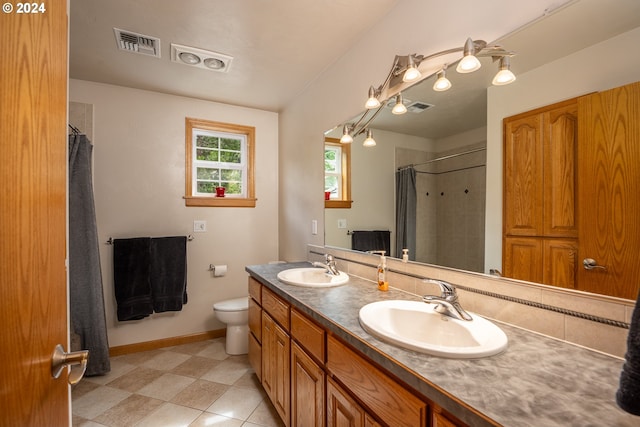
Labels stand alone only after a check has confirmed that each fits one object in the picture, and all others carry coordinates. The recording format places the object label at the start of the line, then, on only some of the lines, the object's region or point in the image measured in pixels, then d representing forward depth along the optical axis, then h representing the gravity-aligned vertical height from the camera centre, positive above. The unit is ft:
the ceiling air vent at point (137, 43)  6.25 +3.89
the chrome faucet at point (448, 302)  3.50 -1.12
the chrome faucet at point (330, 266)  6.23 -1.17
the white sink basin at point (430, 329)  2.69 -1.31
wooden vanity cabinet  2.67 -2.11
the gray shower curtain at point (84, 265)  7.27 -1.34
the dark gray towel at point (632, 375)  1.31 -0.75
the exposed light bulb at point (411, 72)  4.50 +2.23
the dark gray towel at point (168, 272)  8.80 -1.85
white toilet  8.43 -3.28
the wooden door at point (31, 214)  1.43 -0.01
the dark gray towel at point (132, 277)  8.36 -1.90
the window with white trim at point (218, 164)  9.64 +1.74
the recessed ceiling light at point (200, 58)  6.84 +3.89
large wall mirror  2.92 +1.34
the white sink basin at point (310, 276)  5.91 -1.40
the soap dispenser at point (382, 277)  5.16 -1.16
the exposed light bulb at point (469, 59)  3.77 +2.05
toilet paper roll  9.75 -1.93
